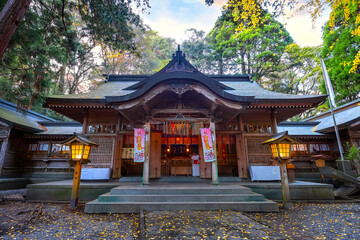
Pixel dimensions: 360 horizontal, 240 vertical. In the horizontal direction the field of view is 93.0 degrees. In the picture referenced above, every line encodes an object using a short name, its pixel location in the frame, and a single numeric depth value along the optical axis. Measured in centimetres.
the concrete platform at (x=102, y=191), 723
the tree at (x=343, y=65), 1518
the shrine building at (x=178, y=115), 739
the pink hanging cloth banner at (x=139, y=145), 765
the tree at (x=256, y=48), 2142
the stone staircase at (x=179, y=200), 554
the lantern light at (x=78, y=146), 614
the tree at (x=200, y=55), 2680
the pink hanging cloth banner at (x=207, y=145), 770
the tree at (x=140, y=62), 2455
